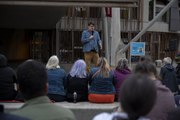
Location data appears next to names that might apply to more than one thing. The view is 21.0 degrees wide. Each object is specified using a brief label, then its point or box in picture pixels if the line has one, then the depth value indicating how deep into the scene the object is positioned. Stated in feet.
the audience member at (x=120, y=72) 31.93
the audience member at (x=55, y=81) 30.39
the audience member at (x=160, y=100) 15.71
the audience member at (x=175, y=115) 14.17
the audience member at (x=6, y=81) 28.93
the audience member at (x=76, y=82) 30.76
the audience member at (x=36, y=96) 10.98
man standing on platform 44.99
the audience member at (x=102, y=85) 30.93
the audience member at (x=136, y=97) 9.25
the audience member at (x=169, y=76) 41.47
